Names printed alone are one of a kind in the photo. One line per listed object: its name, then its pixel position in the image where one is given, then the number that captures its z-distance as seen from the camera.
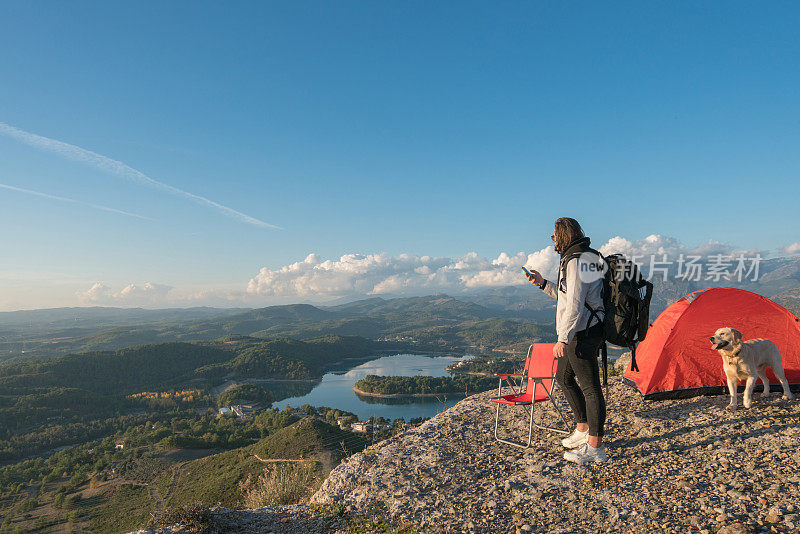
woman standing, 4.07
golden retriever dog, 5.61
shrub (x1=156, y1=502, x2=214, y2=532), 3.86
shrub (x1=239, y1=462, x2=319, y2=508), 5.39
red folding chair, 5.75
